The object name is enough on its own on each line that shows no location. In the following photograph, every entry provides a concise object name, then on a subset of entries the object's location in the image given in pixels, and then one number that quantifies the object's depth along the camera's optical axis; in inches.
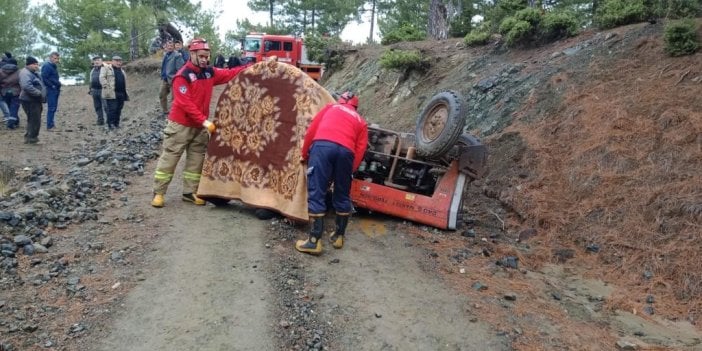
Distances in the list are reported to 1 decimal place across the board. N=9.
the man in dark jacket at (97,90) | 512.4
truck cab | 950.4
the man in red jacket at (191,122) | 255.3
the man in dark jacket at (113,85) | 498.0
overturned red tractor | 264.4
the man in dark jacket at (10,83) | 472.1
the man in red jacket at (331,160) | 220.2
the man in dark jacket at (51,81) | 495.5
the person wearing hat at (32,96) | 435.2
